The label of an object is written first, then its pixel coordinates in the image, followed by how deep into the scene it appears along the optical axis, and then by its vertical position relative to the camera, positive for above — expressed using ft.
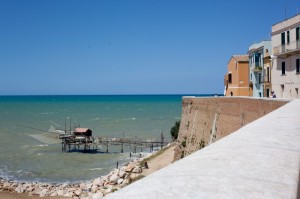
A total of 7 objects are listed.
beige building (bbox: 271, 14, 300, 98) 98.99 +10.56
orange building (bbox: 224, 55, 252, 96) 143.43 +7.76
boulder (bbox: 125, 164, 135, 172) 103.61 -19.09
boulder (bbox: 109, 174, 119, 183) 97.03 -20.45
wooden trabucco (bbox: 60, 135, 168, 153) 157.48 -20.30
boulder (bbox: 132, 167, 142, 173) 101.33 -19.02
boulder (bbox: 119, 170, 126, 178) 100.28 -19.91
